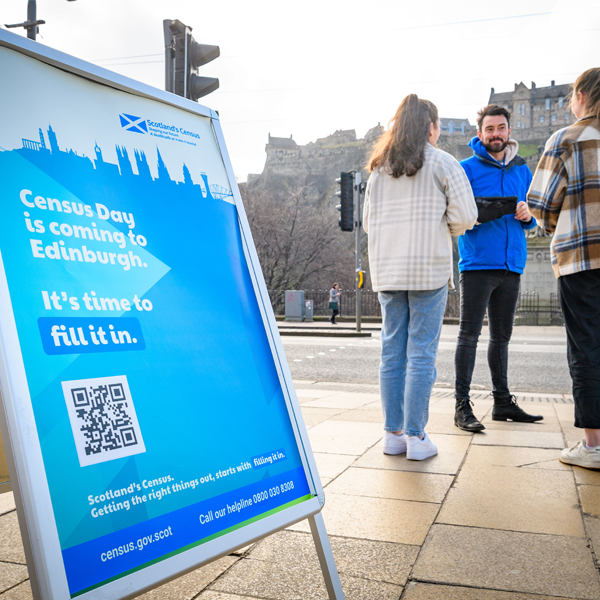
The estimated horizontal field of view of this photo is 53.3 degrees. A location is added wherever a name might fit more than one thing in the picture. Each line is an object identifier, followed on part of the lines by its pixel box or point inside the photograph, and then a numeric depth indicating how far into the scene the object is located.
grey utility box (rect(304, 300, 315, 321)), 27.62
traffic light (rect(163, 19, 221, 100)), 5.08
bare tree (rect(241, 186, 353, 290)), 36.19
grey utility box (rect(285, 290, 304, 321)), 26.77
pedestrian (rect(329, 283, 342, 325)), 25.11
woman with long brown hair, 3.31
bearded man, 4.15
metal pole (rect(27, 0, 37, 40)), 11.08
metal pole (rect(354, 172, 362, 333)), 17.07
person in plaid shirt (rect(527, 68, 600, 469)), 3.09
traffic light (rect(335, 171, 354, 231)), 15.49
